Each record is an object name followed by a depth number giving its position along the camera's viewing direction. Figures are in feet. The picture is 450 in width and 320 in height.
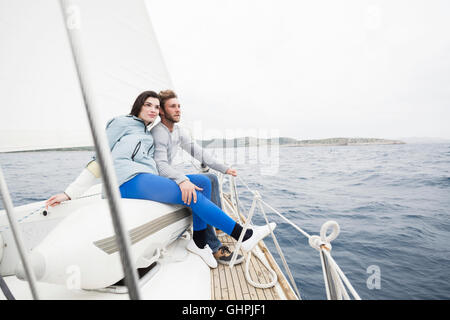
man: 4.49
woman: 3.87
